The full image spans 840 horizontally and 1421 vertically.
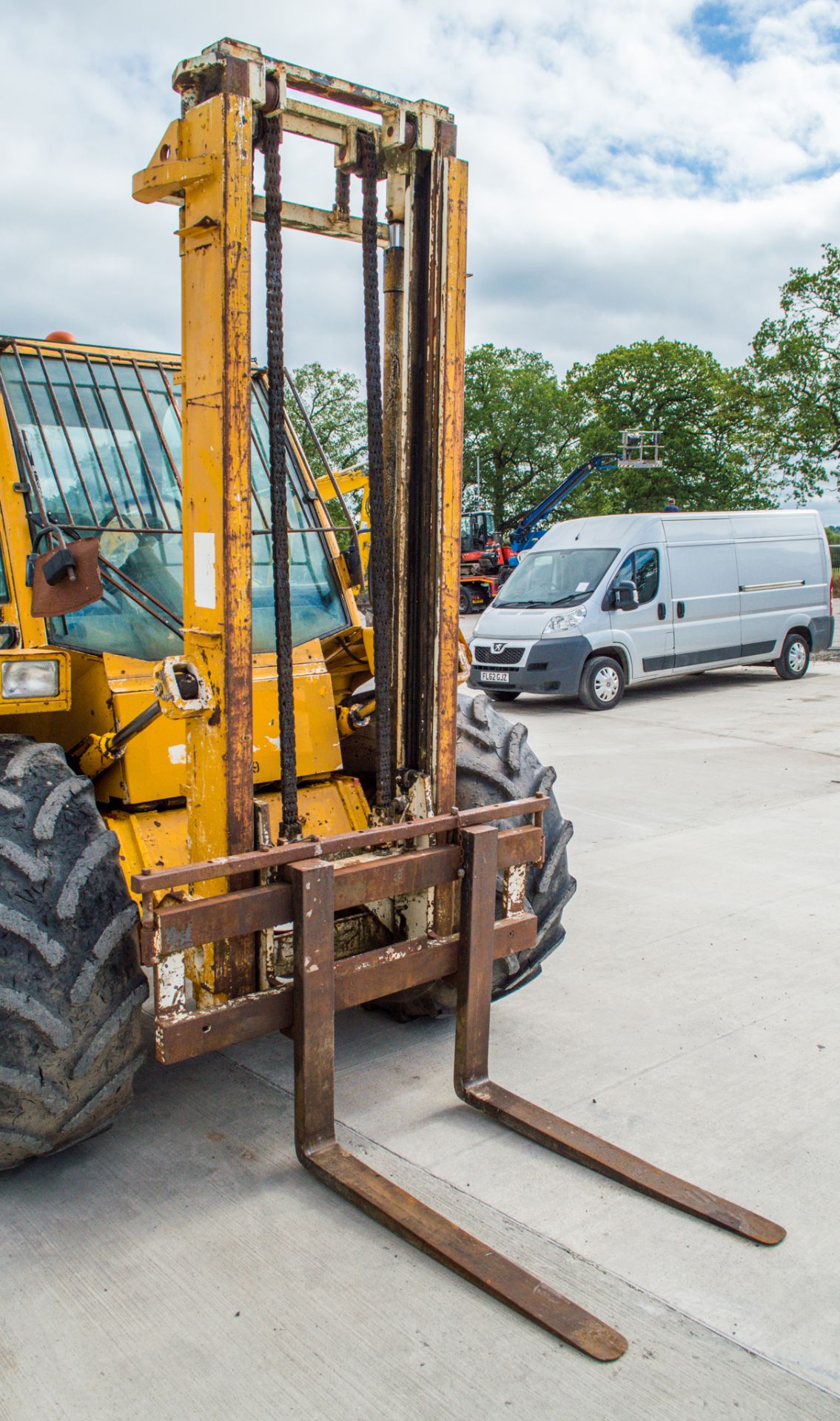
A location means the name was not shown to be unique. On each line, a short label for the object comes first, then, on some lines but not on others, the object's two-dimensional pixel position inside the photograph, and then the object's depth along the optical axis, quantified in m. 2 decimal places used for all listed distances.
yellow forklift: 2.85
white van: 12.98
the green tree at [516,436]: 56.88
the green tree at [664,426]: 49.81
